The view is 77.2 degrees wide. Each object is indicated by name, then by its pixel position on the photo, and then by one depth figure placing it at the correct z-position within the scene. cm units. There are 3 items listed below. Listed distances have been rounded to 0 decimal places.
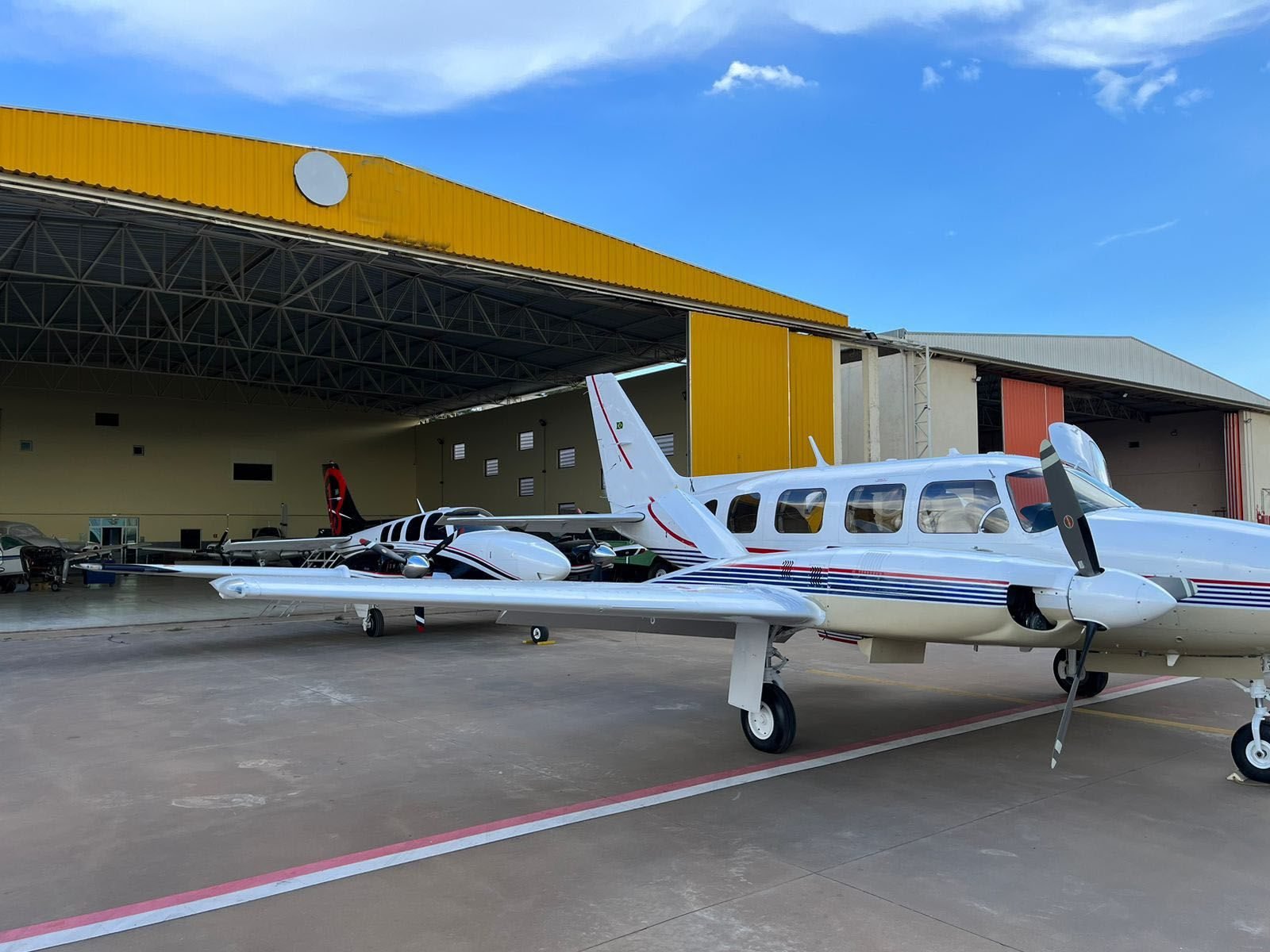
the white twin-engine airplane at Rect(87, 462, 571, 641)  1164
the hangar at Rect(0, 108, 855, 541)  1347
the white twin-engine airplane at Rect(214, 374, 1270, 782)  506
